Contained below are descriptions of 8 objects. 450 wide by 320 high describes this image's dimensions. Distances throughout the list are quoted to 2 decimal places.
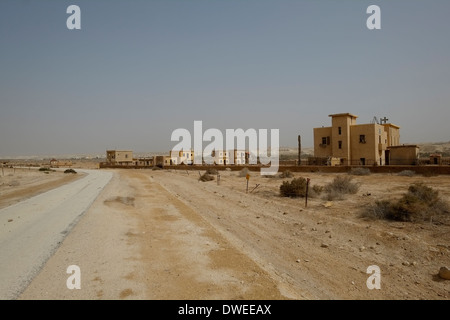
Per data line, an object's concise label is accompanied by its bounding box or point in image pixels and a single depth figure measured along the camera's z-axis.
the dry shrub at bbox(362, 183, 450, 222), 10.62
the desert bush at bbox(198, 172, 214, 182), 30.19
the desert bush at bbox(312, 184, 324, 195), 17.18
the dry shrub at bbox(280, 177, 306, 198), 17.17
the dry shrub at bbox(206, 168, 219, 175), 37.51
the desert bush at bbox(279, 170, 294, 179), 29.69
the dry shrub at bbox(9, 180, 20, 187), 29.56
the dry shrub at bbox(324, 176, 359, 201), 15.73
